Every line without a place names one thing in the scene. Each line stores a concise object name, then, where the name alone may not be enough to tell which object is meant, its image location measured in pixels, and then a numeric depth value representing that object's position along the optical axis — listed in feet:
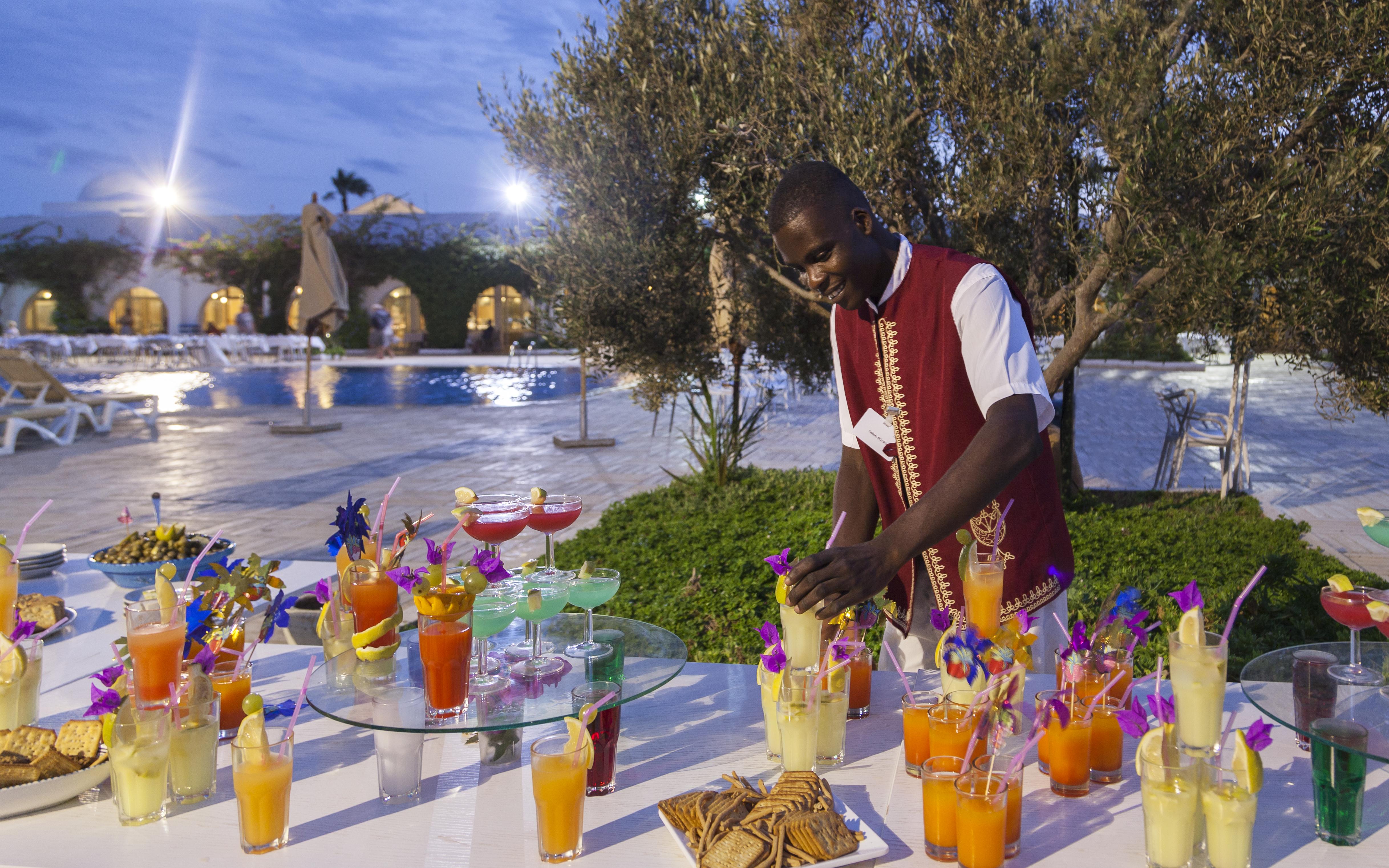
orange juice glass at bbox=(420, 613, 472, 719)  5.19
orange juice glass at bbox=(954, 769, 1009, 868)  4.15
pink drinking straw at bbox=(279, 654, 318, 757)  4.73
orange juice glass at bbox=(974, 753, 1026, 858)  4.26
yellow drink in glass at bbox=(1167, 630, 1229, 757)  4.55
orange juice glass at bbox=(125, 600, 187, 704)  5.31
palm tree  146.30
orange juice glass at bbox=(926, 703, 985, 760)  4.58
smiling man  6.01
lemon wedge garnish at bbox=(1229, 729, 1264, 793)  3.97
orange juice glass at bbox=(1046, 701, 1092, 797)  4.96
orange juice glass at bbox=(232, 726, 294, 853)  4.52
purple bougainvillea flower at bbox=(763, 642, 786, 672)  5.02
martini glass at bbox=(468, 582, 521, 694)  5.79
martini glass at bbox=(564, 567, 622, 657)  6.27
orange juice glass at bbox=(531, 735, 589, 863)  4.42
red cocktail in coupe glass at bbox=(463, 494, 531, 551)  6.70
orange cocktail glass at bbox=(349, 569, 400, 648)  5.99
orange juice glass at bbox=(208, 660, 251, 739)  6.06
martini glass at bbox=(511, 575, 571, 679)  5.94
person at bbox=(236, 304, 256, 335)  102.17
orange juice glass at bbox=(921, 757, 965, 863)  4.31
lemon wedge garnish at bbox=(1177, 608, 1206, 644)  4.54
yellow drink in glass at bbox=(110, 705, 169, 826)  4.73
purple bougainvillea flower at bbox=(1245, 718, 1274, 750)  3.94
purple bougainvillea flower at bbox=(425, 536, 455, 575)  5.33
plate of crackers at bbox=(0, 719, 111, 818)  4.89
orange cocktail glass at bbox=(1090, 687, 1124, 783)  5.13
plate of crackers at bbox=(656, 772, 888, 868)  4.29
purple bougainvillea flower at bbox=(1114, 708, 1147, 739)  4.40
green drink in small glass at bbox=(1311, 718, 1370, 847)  4.43
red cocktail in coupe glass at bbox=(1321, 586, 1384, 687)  5.51
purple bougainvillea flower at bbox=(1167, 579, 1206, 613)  4.51
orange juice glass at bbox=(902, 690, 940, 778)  5.19
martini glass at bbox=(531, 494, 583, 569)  7.33
